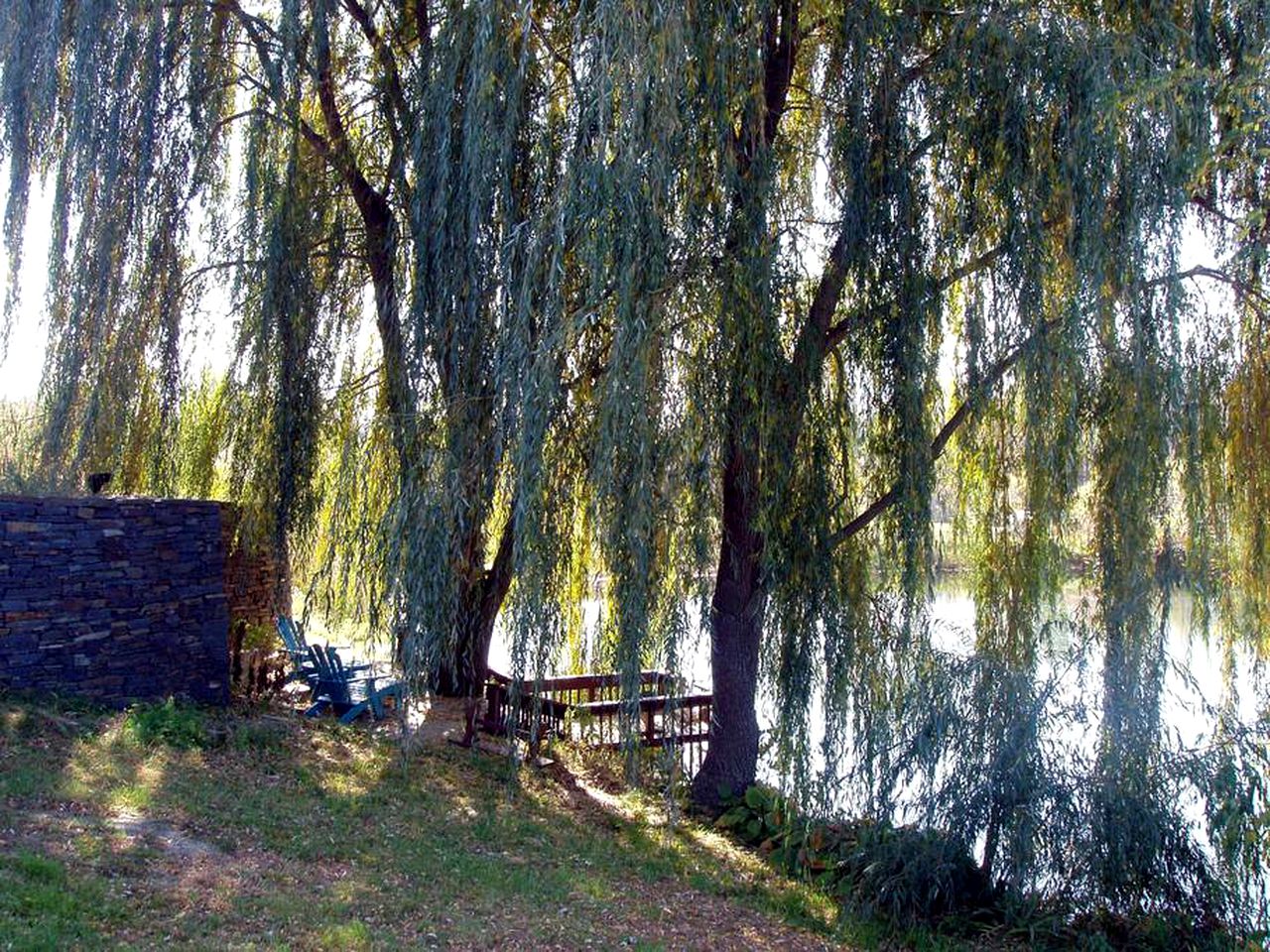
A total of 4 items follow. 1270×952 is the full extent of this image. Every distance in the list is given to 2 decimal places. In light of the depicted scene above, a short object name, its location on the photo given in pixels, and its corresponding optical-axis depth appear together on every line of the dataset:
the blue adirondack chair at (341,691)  10.62
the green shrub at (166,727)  8.30
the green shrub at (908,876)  6.90
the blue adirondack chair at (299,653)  11.22
